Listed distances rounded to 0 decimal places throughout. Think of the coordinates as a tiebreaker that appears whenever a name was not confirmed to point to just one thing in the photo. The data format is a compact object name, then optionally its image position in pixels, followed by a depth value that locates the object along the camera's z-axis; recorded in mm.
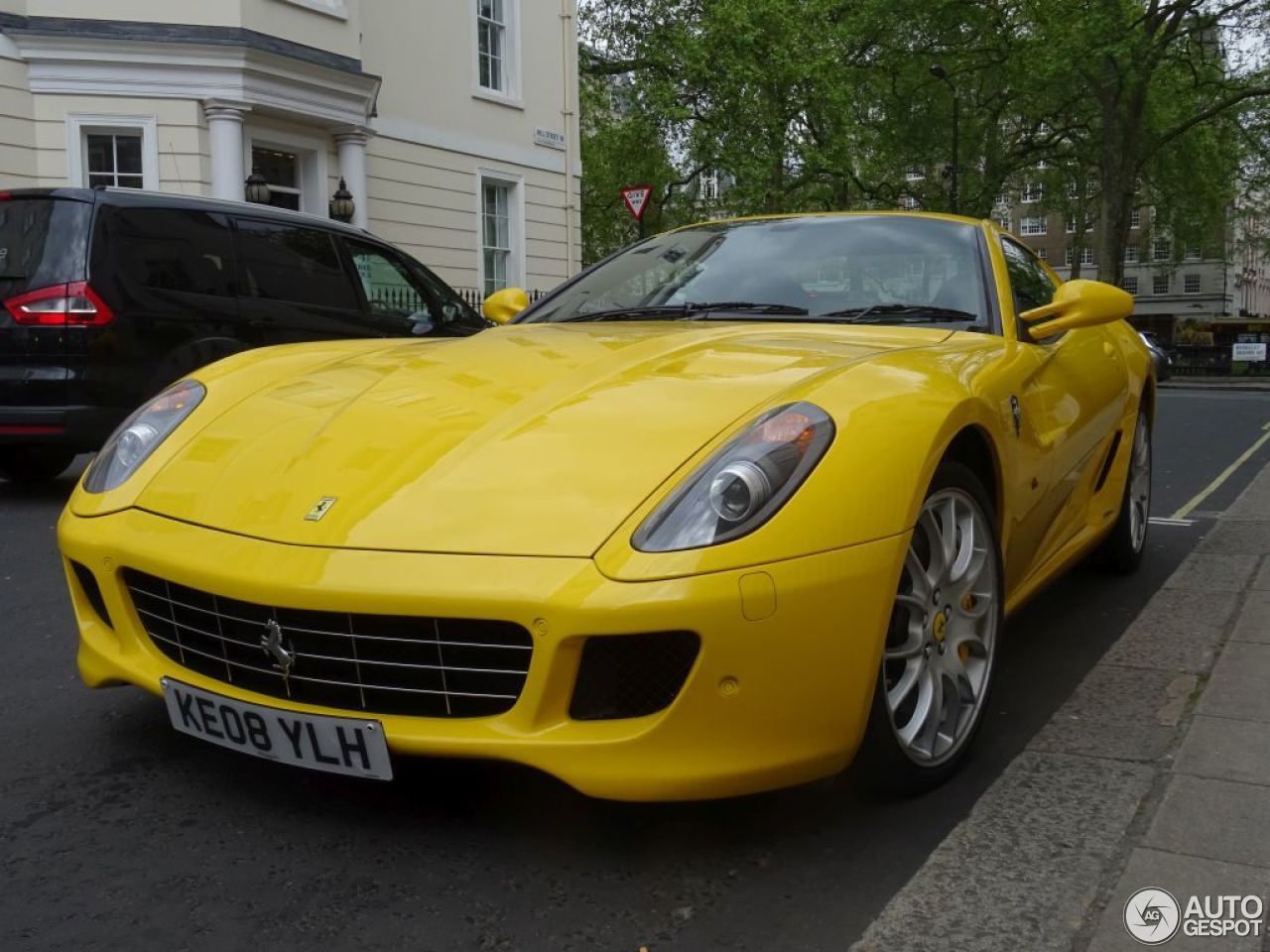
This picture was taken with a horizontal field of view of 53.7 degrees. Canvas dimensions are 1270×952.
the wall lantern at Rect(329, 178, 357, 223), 15430
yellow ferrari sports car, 2182
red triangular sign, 13711
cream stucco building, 13875
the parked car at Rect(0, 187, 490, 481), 6398
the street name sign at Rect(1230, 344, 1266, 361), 29172
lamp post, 30906
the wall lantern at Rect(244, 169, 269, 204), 13688
